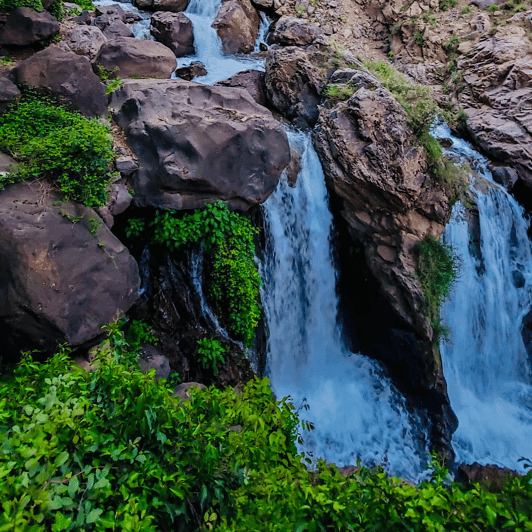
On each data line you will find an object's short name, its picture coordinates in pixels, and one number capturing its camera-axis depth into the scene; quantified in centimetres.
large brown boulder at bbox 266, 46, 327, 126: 985
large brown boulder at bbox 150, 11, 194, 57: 1178
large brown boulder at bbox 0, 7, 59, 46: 691
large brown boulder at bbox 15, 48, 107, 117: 584
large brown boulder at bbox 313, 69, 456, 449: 796
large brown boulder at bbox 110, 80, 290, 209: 603
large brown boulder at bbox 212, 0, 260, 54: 1314
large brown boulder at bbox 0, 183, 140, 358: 428
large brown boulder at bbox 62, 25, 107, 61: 800
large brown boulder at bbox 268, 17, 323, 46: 1192
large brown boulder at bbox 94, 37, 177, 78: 772
